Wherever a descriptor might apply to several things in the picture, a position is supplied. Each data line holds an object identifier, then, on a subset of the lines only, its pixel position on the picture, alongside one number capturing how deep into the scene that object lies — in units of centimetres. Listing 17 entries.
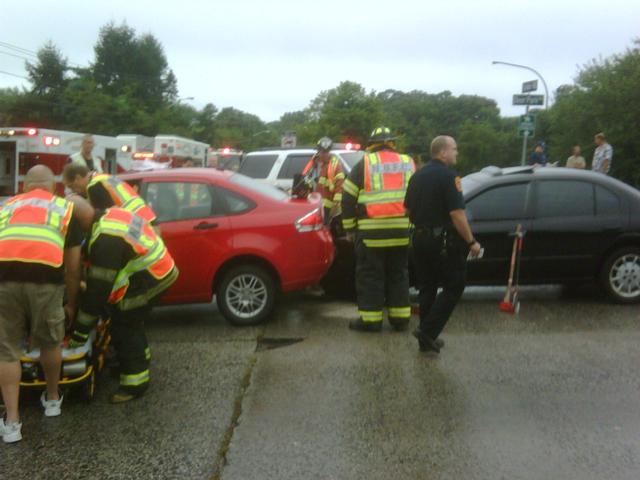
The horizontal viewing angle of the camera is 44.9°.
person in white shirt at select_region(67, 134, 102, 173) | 1075
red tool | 786
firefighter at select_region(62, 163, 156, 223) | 567
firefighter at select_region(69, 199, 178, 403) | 516
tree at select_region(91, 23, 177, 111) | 8094
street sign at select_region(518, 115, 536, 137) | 2286
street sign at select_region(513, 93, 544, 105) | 2119
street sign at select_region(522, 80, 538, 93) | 2197
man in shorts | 467
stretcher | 522
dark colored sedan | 812
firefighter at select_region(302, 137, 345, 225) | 911
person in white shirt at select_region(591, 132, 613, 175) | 1545
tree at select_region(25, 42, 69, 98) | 6826
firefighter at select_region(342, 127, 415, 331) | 703
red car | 741
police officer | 614
